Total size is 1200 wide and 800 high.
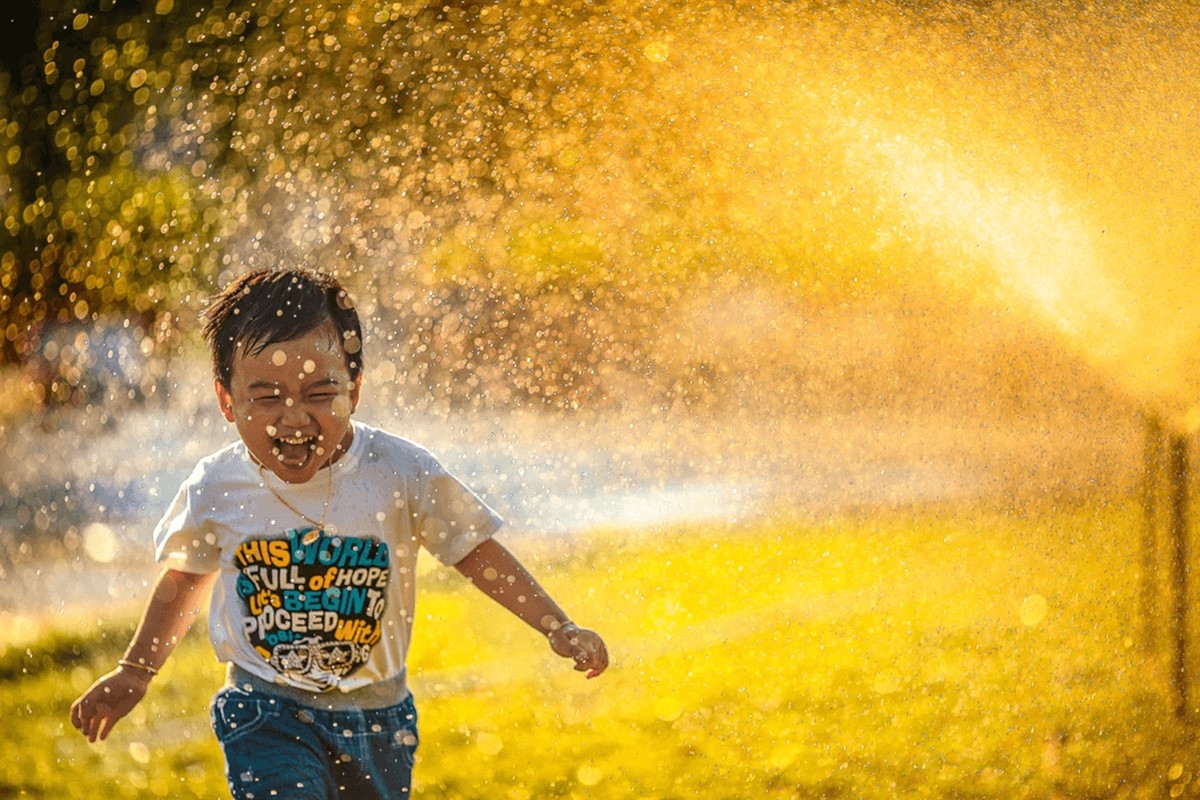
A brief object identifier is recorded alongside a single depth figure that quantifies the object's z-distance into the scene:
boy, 3.78
